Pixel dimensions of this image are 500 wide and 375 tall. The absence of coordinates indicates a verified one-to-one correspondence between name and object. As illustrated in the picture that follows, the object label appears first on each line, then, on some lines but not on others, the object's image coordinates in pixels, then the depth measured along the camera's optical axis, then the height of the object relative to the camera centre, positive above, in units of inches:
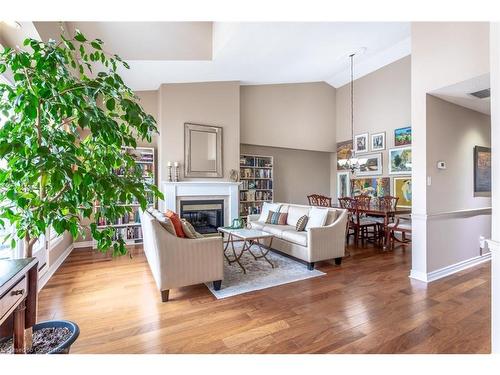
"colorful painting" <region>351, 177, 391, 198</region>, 231.6 +2.7
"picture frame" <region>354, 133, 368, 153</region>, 251.4 +46.0
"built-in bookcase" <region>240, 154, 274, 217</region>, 243.9 +7.3
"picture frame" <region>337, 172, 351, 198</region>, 271.1 +4.5
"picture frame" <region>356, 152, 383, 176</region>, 237.1 +22.1
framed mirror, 204.5 +31.9
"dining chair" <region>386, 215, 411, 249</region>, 180.1 -28.4
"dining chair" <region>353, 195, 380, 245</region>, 198.2 -25.5
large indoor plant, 40.3 +9.3
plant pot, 50.5 -31.0
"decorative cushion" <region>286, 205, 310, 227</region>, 174.2 -16.4
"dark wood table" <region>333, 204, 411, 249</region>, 178.3 -16.0
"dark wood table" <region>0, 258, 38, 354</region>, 45.0 -20.1
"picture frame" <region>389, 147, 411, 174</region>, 212.4 +24.3
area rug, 113.7 -42.8
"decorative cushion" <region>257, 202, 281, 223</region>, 197.4 -15.0
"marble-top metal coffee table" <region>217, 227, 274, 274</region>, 133.7 -24.2
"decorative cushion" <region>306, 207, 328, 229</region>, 148.8 -16.5
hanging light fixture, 241.0 +74.6
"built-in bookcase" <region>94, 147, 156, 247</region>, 199.3 -22.7
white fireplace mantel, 197.8 -1.9
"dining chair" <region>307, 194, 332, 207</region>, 232.8 -10.6
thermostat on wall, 126.8 +11.8
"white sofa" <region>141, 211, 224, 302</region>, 102.1 -28.6
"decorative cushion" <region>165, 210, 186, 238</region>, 112.4 -15.4
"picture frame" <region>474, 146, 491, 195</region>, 143.9 +10.2
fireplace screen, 207.9 -19.8
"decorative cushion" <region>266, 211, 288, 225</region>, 183.9 -20.4
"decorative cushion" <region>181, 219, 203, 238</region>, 113.0 -18.4
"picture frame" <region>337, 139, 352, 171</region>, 269.1 +40.9
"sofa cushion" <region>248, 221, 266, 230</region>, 183.5 -25.6
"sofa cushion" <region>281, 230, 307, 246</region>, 142.9 -27.3
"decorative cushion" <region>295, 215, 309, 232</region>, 158.6 -21.3
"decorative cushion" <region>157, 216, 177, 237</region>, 107.8 -14.8
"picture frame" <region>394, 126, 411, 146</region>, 212.8 +44.3
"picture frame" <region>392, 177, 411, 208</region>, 214.1 -0.9
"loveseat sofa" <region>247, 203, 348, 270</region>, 138.1 -29.1
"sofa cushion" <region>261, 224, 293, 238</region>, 163.0 -25.6
